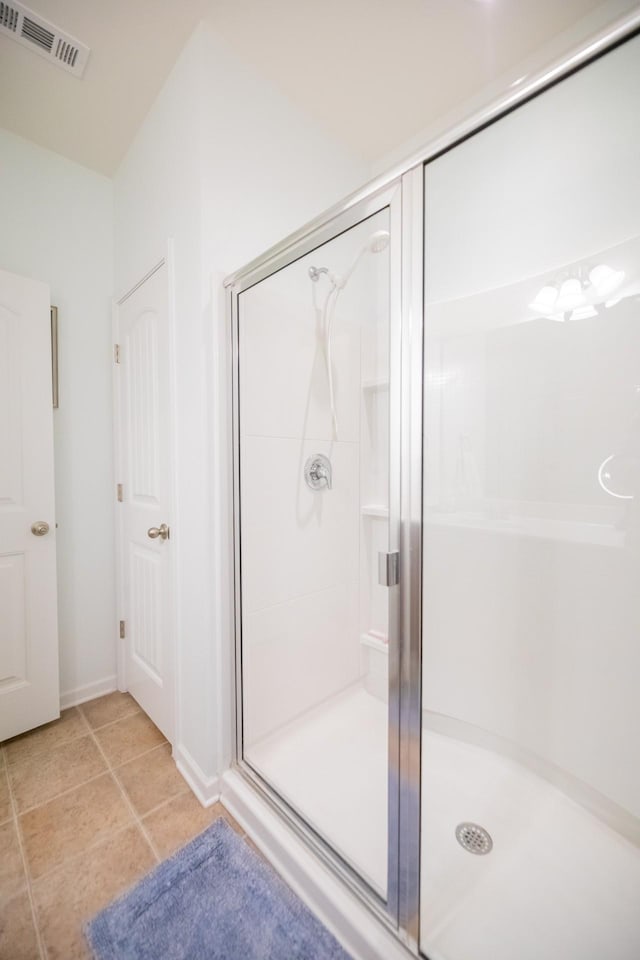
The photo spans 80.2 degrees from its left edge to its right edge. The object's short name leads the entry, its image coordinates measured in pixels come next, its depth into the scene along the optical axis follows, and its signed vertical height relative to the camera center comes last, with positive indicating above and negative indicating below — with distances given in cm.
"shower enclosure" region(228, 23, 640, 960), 87 -21
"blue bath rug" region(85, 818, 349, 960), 91 -116
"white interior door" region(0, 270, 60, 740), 159 -22
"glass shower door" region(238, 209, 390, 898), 133 -30
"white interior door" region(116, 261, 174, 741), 153 -13
